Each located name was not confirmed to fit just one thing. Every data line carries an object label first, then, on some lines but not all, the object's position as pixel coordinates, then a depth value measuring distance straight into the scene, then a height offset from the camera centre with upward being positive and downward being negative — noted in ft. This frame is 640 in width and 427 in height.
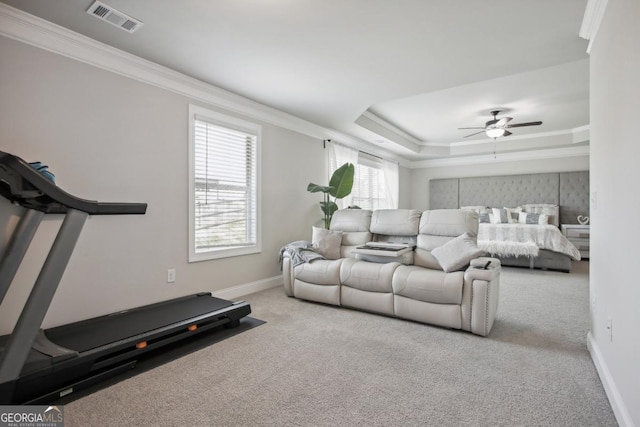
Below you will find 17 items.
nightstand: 20.74 -1.42
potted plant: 15.71 +1.42
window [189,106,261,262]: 11.35 +1.10
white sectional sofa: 8.80 -1.83
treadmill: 5.08 -2.60
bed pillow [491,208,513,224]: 22.74 -0.11
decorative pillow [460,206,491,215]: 24.29 +0.43
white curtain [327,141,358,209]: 17.72 +3.37
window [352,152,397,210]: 20.86 +2.08
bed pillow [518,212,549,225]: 21.09 -0.30
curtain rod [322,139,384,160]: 17.31 +3.97
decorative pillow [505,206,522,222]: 23.11 +0.18
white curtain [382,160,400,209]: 24.00 +2.56
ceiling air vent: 7.16 +4.69
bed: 17.67 +0.50
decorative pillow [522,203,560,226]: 22.15 +0.32
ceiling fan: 17.02 +4.82
